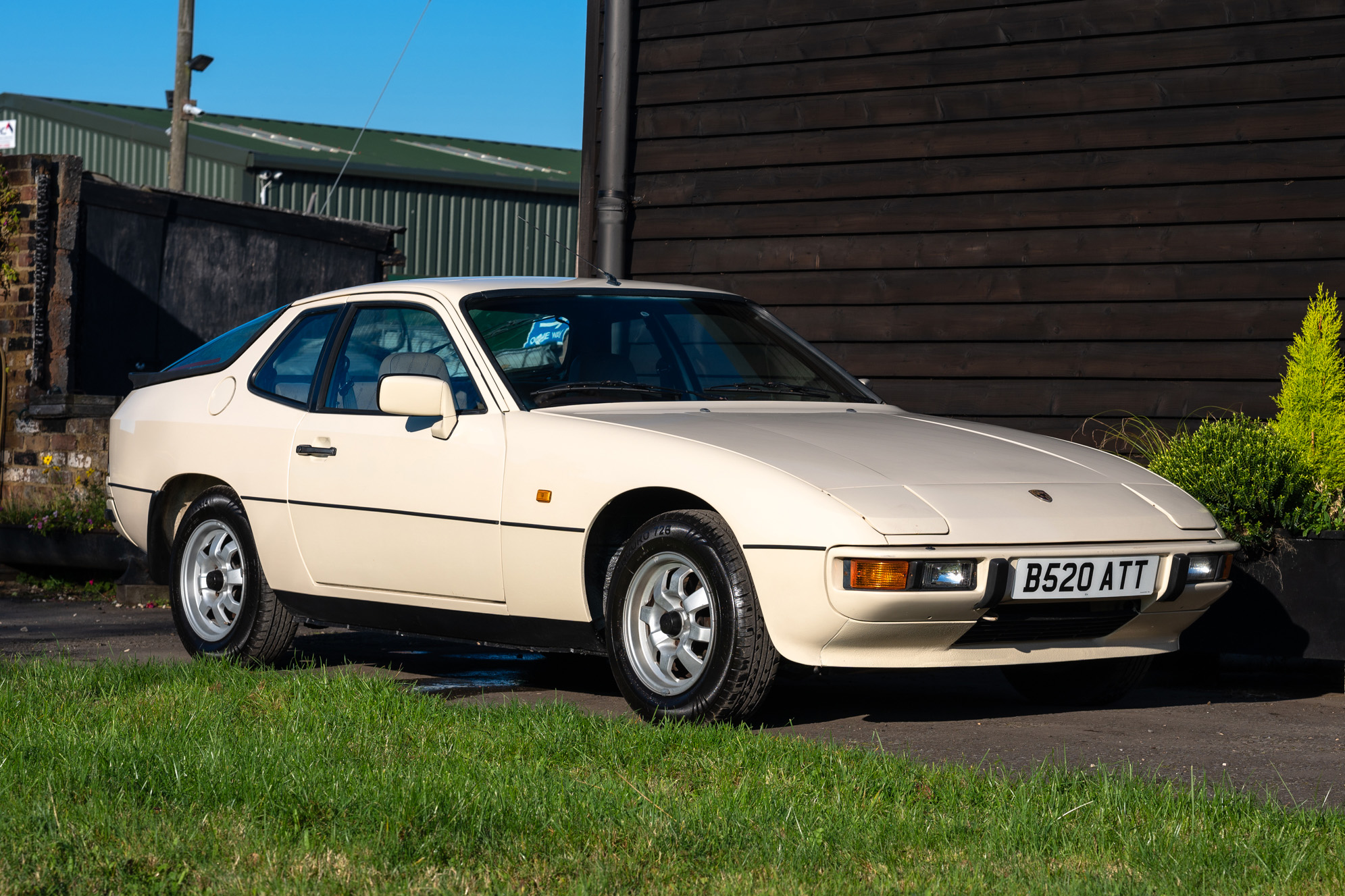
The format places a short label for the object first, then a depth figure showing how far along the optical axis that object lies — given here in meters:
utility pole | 22.61
